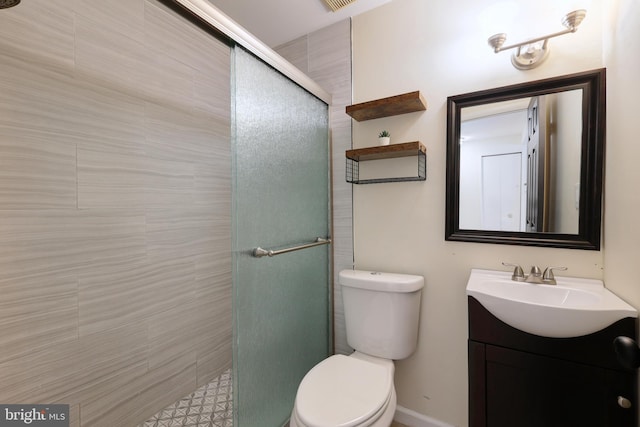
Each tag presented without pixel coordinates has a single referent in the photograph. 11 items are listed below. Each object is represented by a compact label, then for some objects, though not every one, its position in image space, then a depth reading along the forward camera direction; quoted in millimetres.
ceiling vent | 1564
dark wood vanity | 913
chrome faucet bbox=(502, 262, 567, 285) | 1172
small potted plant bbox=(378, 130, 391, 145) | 1529
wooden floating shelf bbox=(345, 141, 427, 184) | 1417
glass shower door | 1157
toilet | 1042
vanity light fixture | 1235
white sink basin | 903
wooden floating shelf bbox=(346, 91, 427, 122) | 1396
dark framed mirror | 1175
